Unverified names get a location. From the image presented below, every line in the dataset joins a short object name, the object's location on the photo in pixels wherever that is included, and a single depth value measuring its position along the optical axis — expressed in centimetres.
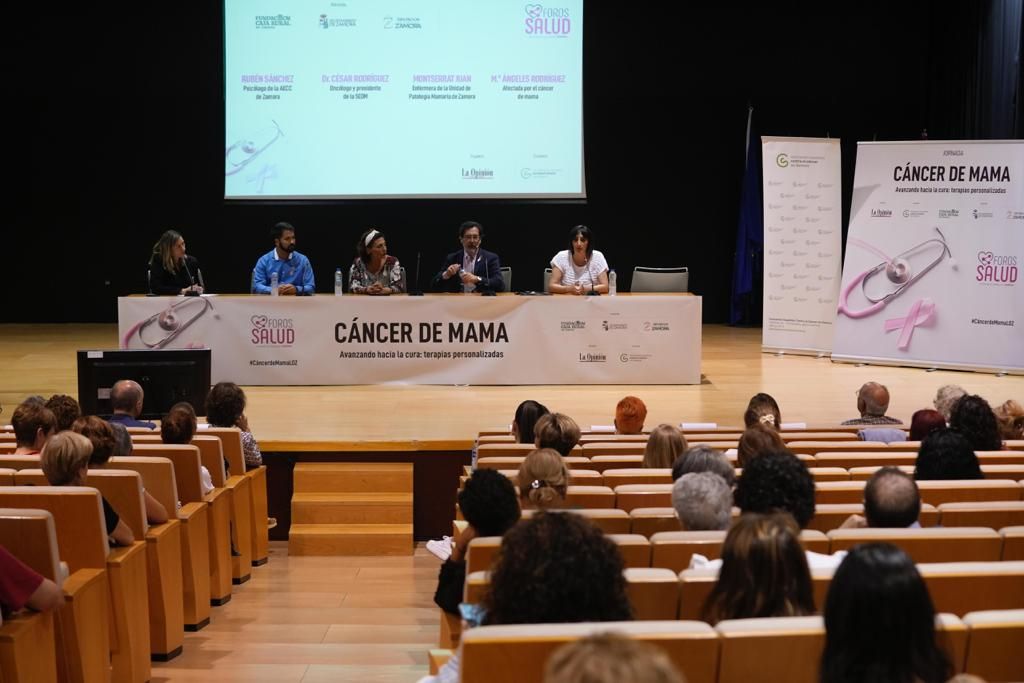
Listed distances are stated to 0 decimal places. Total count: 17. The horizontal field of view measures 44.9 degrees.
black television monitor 720
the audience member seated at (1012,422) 604
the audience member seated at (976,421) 525
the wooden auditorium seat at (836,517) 379
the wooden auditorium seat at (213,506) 513
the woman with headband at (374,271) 894
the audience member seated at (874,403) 632
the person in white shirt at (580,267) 923
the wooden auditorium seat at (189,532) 473
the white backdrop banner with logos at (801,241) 1071
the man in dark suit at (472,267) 911
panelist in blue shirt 914
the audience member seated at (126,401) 601
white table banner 878
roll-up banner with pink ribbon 963
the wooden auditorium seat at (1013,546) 325
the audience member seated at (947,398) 605
